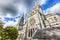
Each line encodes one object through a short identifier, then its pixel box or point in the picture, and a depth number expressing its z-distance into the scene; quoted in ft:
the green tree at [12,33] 49.16
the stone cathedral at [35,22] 58.16
